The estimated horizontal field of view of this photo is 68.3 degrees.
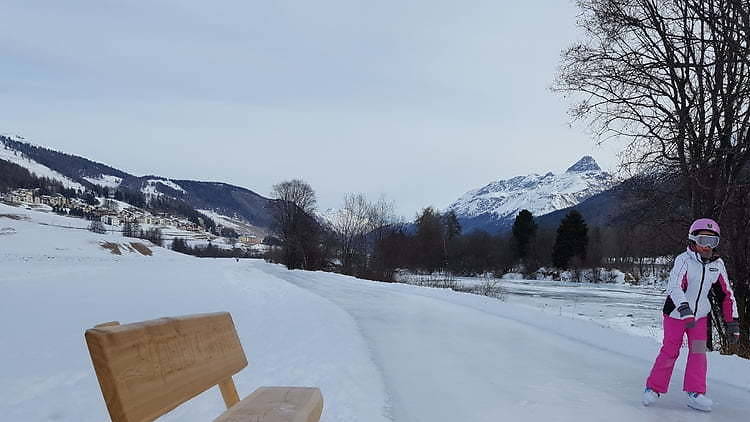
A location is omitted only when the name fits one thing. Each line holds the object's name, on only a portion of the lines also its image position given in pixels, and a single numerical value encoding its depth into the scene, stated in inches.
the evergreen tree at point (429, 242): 2913.4
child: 194.2
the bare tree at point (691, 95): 365.1
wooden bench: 68.0
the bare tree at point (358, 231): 2319.1
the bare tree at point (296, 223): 2436.0
